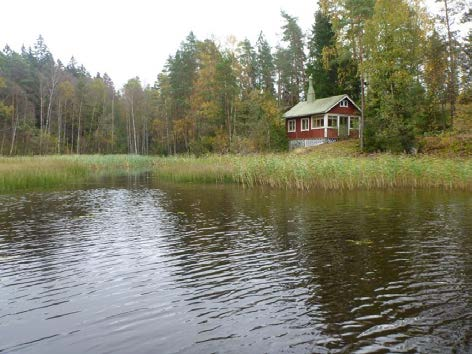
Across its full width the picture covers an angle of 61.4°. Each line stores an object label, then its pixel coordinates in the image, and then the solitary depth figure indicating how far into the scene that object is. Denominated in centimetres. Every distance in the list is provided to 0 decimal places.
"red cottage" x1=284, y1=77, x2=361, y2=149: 3969
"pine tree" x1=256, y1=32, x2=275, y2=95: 5428
